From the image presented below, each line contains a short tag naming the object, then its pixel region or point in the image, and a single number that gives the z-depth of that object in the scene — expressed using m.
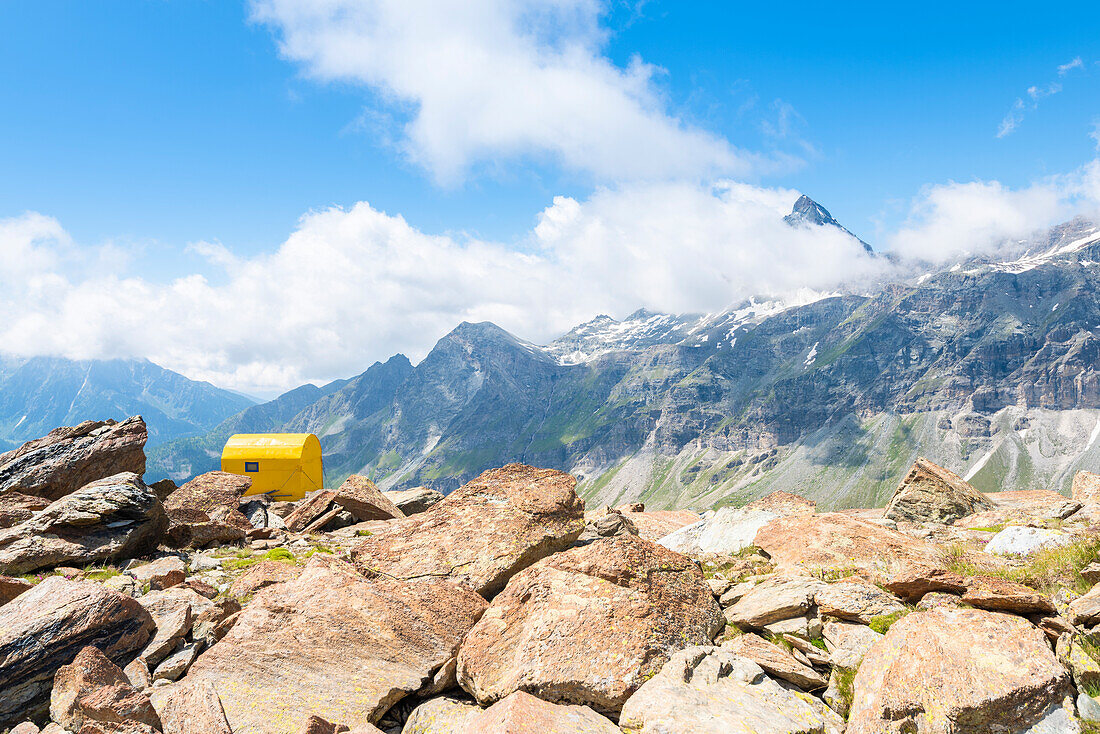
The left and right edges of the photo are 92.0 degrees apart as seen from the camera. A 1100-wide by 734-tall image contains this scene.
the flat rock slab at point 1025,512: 18.78
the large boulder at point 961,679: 7.38
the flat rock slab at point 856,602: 10.52
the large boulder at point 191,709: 8.49
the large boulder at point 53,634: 9.62
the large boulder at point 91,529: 15.50
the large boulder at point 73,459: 22.30
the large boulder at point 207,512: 19.47
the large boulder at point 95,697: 8.40
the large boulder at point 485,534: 13.23
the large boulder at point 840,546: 14.15
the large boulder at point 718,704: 7.54
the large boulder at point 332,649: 9.33
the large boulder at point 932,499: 22.28
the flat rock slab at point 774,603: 10.95
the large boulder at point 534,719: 7.67
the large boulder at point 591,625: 8.96
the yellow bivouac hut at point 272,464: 37.44
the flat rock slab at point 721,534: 18.06
